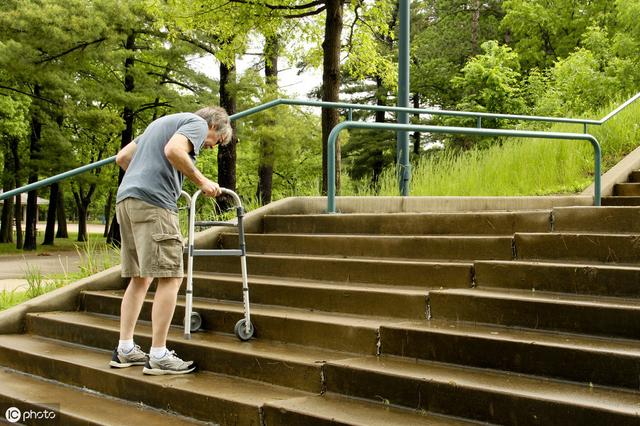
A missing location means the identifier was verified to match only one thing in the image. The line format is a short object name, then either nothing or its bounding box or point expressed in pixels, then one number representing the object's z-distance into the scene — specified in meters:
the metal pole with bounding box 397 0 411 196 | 9.72
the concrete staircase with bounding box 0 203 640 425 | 4.17
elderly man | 5.18
